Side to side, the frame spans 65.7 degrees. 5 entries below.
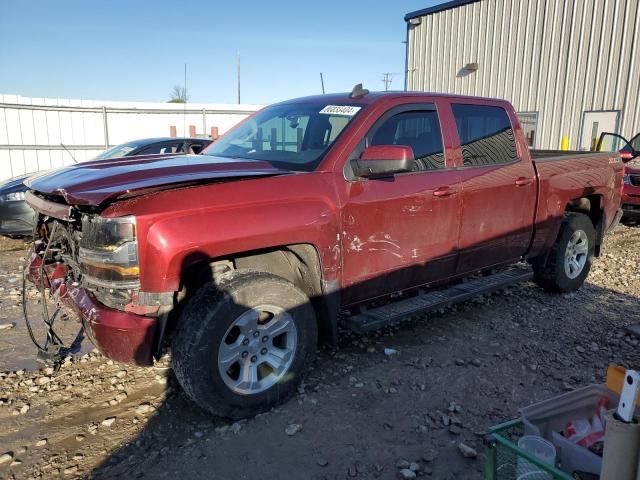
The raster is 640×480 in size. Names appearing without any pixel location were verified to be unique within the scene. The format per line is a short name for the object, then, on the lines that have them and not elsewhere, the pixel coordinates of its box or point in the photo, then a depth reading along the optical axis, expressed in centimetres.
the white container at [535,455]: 192
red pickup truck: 271
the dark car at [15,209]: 730
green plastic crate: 201
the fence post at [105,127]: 1488
